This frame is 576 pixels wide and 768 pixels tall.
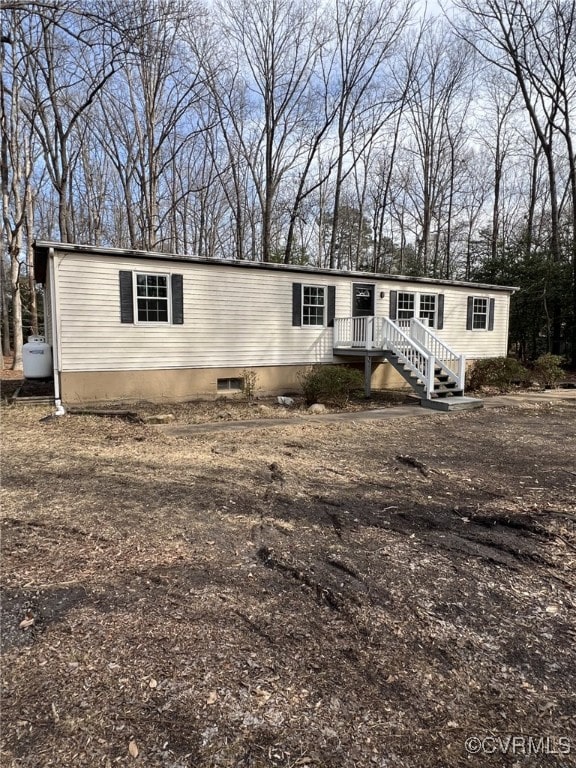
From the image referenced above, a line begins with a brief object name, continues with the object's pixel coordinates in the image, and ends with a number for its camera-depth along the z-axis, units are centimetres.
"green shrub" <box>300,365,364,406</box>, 1063
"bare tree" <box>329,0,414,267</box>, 2083
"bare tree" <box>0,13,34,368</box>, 1639
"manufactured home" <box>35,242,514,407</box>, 959
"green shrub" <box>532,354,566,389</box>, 1423
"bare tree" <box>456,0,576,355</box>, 1861
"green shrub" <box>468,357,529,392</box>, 1321
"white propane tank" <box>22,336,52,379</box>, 1095
